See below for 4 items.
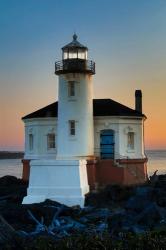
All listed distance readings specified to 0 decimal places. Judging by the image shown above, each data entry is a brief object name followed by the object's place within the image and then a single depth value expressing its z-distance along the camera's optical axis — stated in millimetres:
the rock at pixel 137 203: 19219
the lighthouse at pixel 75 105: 24906
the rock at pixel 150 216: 17183
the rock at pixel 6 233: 12734
